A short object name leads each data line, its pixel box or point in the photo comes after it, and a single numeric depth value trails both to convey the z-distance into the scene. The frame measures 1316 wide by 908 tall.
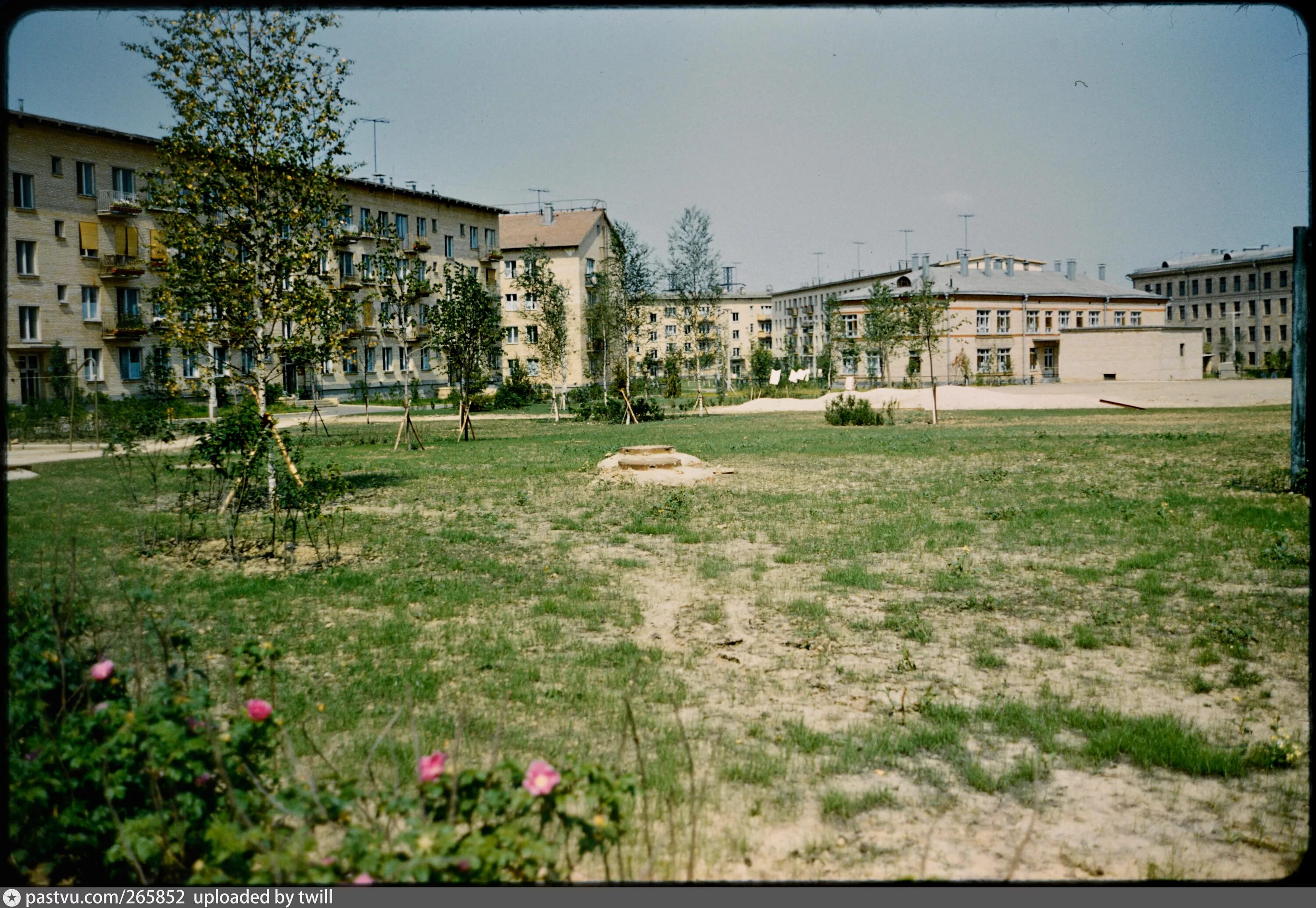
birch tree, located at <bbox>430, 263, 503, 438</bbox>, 26.38
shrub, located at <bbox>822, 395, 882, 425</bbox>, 28.48
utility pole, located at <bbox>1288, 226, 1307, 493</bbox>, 6.75
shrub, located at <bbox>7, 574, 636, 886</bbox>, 2.54
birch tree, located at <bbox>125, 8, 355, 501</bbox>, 11.02
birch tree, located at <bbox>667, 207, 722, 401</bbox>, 40.06
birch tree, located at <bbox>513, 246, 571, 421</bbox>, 38.09
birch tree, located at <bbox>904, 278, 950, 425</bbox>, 37.13
